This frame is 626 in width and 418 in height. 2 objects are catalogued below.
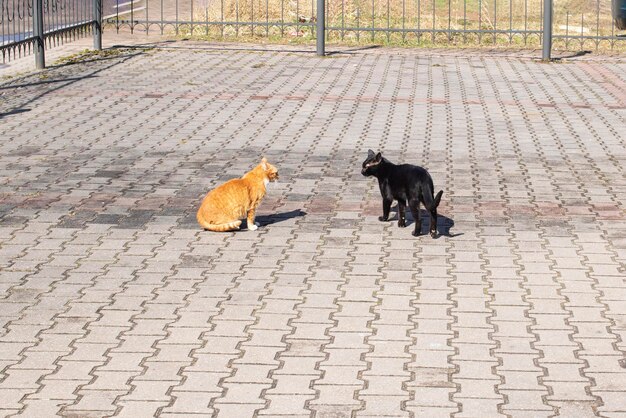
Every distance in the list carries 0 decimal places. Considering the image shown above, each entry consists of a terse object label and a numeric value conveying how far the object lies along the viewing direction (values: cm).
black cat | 1065
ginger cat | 1090
